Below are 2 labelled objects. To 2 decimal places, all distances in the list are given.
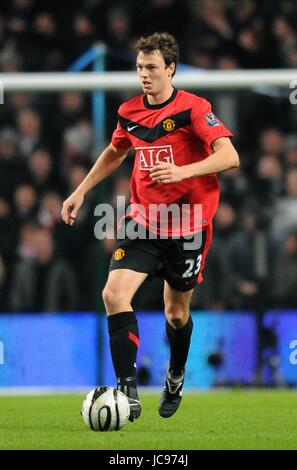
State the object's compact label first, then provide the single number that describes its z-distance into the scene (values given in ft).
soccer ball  34.73
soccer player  36.40
